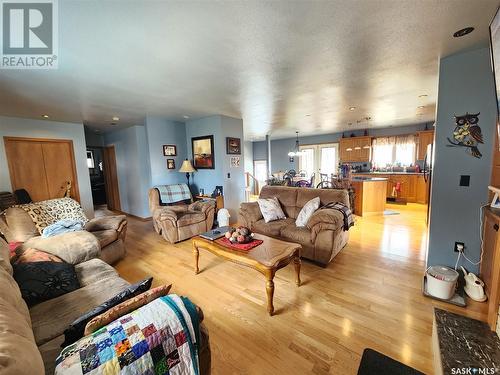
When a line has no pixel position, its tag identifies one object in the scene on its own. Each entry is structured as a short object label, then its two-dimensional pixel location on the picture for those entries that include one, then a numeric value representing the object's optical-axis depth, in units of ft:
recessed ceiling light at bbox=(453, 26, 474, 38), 5.61
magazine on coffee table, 8.40
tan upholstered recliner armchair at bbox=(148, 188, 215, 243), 12.32
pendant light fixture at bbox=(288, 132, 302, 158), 24.44
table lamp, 15.96
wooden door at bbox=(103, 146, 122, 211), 20.66
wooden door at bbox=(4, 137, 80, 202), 13.41
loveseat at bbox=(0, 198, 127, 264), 7.52
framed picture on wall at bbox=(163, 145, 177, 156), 16.08
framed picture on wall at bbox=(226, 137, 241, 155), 15.60
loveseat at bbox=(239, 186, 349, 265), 8.91
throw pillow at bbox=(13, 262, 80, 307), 5.07
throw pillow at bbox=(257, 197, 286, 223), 11.14
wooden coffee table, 6.46
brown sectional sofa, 2.30
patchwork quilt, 2.67
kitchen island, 16.71
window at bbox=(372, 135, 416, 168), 22.09
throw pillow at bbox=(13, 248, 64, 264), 5.97
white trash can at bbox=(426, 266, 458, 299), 6.76
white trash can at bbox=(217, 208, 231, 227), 13.87
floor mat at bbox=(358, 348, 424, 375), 4.63
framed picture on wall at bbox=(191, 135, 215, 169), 15.74
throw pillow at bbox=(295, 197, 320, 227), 10.16
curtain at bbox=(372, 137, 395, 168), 23.03
